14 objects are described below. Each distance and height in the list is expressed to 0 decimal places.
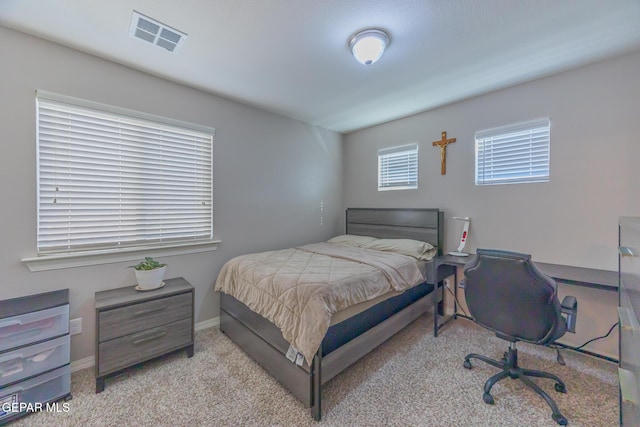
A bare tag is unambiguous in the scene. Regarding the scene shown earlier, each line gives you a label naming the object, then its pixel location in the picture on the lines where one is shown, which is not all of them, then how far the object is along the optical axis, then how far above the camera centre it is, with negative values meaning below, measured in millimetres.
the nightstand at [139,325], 1805 -905
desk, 1792 -472
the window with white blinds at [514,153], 2443 +621
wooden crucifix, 3068 +749
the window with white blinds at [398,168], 3420 +627
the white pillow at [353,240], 3367 -393
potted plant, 2105 -552
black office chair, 1565 -604
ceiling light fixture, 1776 +1219
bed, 1640 -959
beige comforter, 1636 -568
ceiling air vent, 1683 +1249
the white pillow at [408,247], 2791 -409
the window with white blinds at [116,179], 1929 +260
